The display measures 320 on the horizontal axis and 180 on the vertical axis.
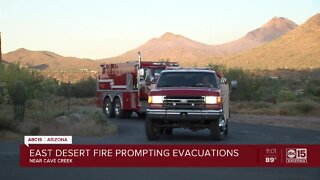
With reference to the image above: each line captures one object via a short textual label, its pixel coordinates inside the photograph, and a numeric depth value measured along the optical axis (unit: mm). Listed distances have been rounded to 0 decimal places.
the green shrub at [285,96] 53344
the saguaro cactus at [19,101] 25297
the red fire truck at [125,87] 31000
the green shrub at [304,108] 41344
